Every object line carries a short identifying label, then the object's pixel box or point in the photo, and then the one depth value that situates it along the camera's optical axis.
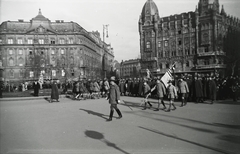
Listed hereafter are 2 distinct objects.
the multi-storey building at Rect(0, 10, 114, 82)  66.00
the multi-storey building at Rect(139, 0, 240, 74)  62.96
